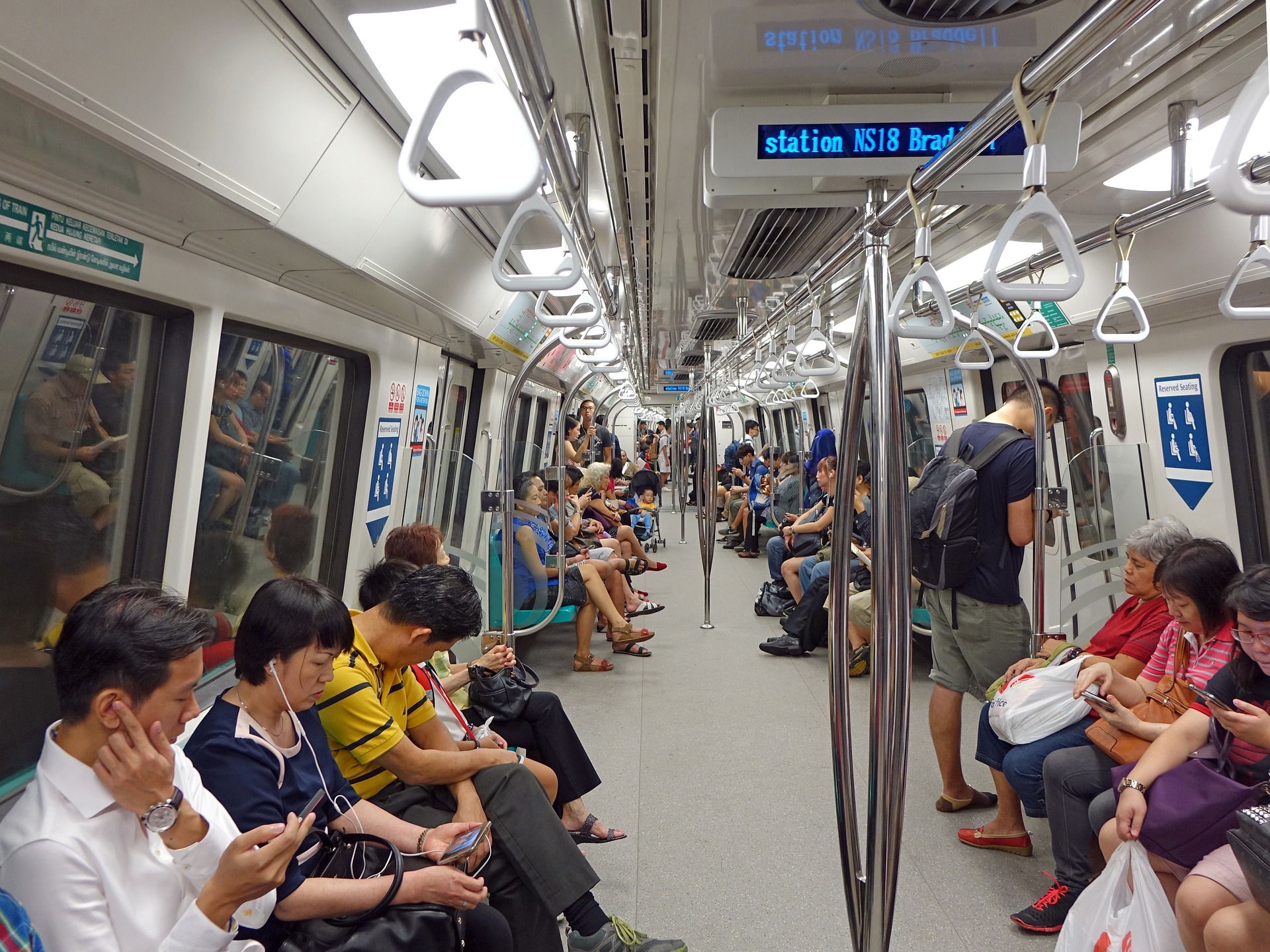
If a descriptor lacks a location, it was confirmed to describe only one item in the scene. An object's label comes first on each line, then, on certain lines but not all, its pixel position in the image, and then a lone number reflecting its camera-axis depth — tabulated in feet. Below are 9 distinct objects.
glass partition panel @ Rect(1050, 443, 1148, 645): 13.94
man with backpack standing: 11.02
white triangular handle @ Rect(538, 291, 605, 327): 7.48
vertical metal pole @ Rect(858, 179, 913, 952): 5.53
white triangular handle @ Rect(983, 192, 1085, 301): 4.58
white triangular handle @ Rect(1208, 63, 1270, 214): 2.90
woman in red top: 9.48
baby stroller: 36.45
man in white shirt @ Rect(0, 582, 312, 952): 4.47
